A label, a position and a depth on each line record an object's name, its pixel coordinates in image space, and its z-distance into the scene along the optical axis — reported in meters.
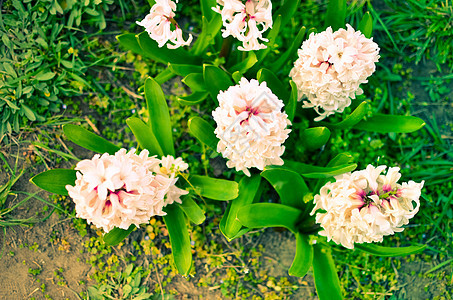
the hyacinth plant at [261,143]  0.52
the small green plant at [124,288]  0.66
